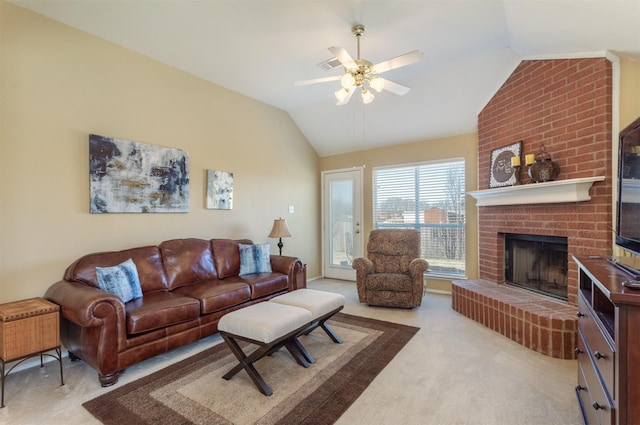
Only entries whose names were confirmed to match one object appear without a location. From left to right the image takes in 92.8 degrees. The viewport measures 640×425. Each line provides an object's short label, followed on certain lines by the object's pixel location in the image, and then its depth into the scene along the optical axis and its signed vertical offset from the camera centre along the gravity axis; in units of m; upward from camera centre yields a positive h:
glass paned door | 5.54 -0.21
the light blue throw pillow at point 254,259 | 3.74 -0.60
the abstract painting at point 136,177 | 2.92 +0.36
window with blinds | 4.58 +0.07
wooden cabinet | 1.07 -0.58
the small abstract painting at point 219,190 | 3.95 +0.28
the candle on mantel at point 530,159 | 3.13 +0.53
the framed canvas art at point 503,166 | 3.44 +0.53
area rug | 1.83 -1.24
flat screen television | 1.62 +0.10
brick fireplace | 2.61 +0.62
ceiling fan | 2.36 +1.16
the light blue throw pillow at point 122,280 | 2.52 -0.59
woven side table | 1.99 -0.81
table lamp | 4.32 -0.28
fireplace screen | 3.16 -0.60
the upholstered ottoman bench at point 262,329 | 2.05 -0.83
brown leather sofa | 2.17 -0.78
